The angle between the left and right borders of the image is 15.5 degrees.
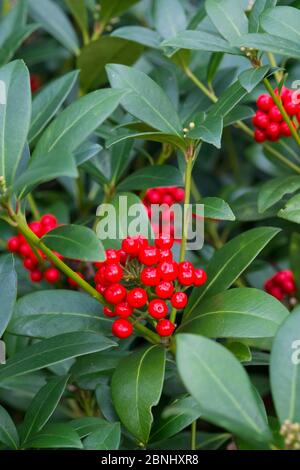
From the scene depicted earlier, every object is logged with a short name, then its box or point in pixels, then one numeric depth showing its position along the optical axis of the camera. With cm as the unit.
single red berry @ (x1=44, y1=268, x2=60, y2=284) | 62
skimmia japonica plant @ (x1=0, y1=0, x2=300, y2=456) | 46
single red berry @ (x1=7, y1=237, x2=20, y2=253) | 64
